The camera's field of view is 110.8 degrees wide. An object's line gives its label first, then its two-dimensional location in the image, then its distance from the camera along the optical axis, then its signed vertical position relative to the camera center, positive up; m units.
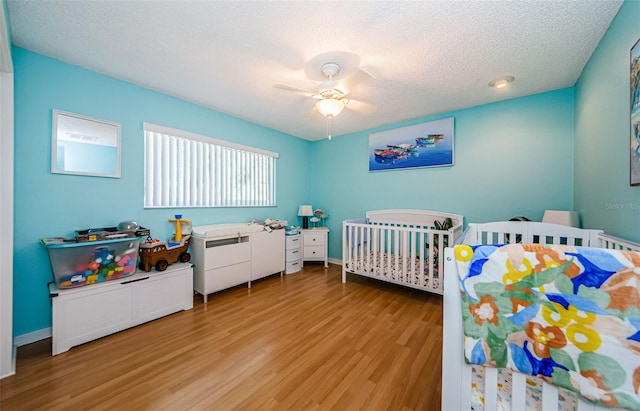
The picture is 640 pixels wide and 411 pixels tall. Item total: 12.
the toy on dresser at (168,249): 2.17 -0.47
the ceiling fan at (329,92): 1.80 +0.96
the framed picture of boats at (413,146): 3.01 +0.88
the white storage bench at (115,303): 1.68 -0.88
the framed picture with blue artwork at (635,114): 1.16 +0.50
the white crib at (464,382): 0.75 -0.65
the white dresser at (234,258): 2.54 -0.70
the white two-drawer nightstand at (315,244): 3.84 -0.69
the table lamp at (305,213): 4.06 -0.15
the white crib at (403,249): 2.50 -0.58
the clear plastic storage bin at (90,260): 1.74 -0.48
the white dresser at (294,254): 3.53 -0.80
